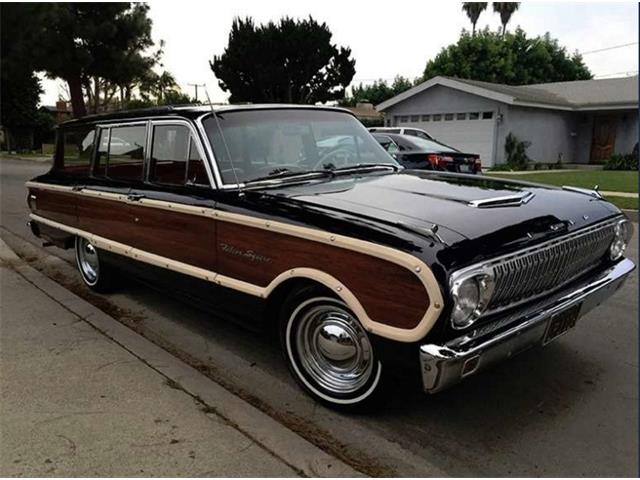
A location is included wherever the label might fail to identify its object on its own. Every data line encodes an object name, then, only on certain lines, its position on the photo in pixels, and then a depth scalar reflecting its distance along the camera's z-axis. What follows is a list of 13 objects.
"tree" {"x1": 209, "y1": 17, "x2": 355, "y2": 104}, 34.78
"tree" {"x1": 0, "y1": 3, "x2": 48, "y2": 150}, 16.45
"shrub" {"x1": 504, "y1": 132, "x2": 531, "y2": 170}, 22.19
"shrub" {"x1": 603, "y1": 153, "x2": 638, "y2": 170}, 21.61
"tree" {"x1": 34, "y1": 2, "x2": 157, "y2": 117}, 24.88
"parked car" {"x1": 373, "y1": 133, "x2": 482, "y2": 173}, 10.71
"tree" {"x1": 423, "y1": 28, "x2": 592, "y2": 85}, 38.78
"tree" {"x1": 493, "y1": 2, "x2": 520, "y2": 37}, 55.88
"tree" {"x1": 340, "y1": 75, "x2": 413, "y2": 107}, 46.58
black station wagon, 2.64
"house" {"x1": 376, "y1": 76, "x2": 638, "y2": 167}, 22.27
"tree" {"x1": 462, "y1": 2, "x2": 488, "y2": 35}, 54.50
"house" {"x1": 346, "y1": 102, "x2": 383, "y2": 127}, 40.17
